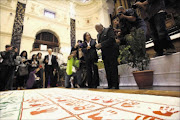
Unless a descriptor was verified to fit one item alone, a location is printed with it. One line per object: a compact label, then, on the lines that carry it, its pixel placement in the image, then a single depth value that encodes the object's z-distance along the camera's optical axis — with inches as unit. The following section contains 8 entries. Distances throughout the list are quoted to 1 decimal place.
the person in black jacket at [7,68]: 114.3
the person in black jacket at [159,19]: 57.6
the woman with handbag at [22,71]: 126.7
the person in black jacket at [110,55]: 67.0
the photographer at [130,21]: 75.5
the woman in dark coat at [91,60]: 86.4
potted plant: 62.4
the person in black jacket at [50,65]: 140.9
